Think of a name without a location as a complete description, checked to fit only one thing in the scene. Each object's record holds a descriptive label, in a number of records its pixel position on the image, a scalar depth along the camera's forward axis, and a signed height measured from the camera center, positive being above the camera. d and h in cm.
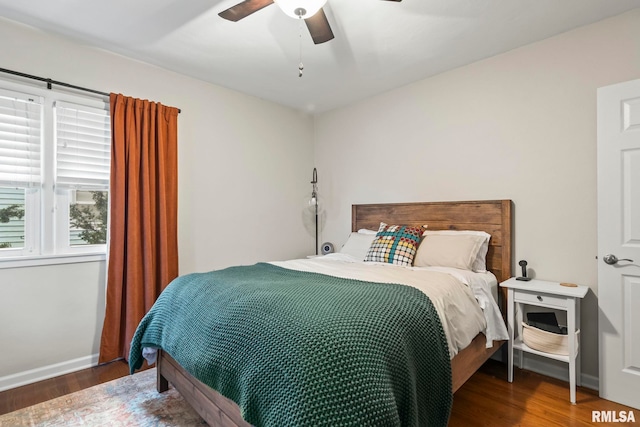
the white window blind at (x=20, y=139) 223 +56
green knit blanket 105 -55
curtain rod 220 +100
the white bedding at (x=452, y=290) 172 -48
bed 157 -28
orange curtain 252 -1
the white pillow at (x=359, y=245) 301 -31
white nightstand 199 -61
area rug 180 -119
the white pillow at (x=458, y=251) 244 -30
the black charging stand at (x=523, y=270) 238 -43
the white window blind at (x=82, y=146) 246 +57
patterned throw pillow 260 -27
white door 194 -18
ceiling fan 160 +110
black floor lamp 413 +36
